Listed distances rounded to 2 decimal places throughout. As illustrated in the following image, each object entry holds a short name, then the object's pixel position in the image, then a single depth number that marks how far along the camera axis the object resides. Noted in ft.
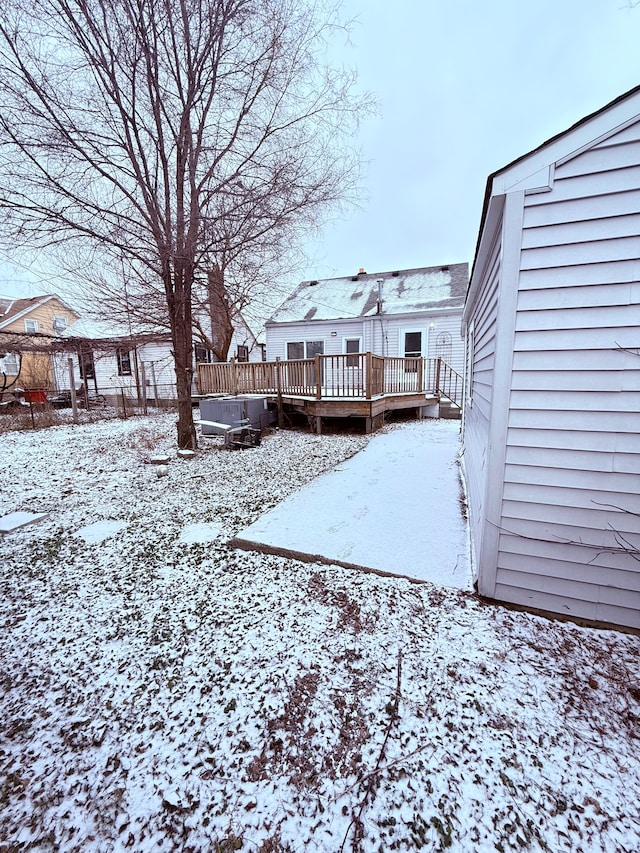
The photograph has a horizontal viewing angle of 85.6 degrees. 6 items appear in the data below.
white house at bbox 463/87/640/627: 6.03
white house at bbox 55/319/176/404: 53.01
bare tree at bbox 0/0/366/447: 15.35
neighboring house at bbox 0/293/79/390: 55.88
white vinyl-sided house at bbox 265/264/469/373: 38.37
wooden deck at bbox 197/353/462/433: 25.49
